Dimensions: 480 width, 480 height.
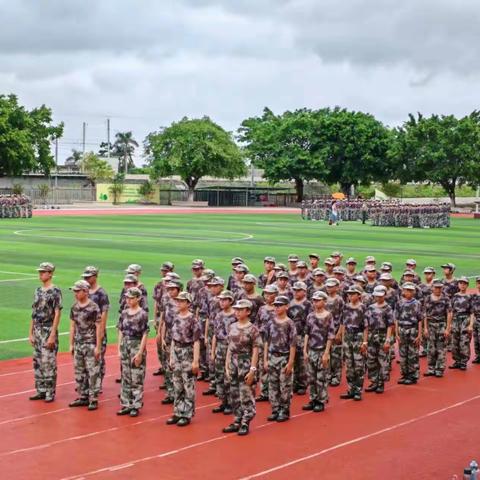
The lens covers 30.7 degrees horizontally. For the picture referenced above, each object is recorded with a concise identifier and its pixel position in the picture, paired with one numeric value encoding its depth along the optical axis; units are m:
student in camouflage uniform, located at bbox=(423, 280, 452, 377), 14.77
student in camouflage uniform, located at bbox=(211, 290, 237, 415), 11.88
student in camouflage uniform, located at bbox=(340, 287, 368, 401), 12.95
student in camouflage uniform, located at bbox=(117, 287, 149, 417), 11.80
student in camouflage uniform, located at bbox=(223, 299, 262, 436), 11.05
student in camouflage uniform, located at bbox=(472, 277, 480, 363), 15.72
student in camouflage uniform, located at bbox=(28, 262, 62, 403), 12.45
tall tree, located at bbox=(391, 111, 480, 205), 81.19
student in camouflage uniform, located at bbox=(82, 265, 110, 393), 12.80
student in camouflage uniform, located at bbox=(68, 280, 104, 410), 12.12
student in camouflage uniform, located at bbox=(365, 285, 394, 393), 13.41
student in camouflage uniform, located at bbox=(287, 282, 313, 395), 12.82
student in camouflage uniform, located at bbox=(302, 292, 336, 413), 12.12
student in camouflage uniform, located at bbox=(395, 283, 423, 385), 14.05
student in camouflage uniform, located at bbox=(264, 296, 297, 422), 11.48
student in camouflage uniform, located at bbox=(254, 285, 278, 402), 11.68
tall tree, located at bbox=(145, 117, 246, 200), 89.62
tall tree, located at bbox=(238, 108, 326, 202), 88.88
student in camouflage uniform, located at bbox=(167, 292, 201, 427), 11.37
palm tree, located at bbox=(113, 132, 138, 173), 171.88
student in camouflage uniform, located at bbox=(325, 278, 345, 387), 13.16
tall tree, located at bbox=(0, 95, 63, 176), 74.94
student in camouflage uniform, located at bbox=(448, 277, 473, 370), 15.30
